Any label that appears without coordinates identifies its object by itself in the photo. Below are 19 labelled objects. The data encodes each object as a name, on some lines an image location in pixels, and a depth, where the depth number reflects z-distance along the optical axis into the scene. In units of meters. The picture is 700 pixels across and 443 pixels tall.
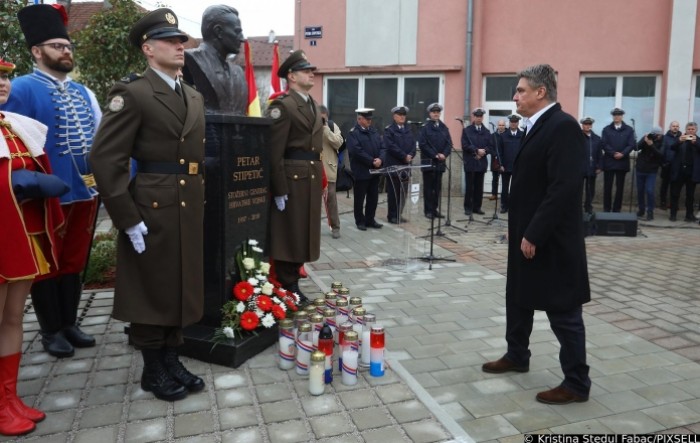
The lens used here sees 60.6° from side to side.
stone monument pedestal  4.23
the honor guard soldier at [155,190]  3.34
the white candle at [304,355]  3.99
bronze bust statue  4.53
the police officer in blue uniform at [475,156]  11.89
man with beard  4.00
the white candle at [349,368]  3.86
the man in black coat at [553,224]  3.54
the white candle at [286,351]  4.10
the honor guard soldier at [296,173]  5.18
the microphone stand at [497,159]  11.09
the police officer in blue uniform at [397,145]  10.70
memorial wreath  4.29
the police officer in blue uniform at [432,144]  10.96
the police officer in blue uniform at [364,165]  10.27
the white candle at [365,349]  4.11
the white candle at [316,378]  3.72
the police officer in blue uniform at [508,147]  12.19
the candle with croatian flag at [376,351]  3.98
